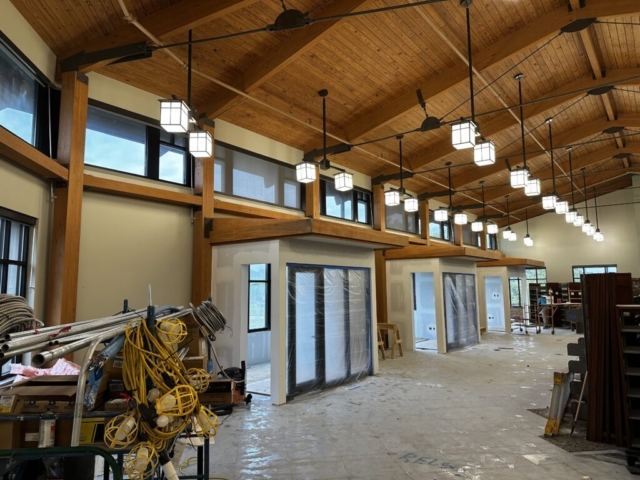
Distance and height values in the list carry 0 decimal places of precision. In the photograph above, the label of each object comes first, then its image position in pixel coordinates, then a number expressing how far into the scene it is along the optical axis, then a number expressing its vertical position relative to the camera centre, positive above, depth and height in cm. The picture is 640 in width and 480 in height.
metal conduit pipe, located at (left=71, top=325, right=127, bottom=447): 201 -53
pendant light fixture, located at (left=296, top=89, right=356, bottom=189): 678 +204
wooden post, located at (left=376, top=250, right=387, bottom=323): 1066 +12
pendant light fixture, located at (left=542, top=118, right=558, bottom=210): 850 +179
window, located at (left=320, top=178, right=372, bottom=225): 954 +214
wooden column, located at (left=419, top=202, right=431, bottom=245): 1270 +210
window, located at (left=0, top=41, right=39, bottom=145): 410 +209
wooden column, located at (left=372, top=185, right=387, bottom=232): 1085 +214
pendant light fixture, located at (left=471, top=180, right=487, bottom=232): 1274 +195
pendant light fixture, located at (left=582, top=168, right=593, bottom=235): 1233 +183
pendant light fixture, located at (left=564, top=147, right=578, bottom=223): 1069 +187
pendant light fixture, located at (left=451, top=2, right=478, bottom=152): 497 +189
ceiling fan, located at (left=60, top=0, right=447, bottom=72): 488 +286
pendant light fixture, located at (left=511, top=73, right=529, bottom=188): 663 +180
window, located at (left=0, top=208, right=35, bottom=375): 416 +44
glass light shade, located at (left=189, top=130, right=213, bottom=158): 490 +177
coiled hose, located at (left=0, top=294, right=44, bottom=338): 276 -15
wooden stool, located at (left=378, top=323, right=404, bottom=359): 949 -111
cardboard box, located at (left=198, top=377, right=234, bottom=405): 284 -72
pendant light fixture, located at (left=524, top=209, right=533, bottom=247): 1487 +168
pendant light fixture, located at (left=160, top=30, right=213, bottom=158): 432 +187
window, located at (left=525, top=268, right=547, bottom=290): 1775 +52
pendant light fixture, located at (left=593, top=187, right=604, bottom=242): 1364 +179
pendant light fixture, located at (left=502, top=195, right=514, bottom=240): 1359 +177
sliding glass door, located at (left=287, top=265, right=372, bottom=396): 609 -61
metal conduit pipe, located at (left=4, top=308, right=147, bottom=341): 219 -23
